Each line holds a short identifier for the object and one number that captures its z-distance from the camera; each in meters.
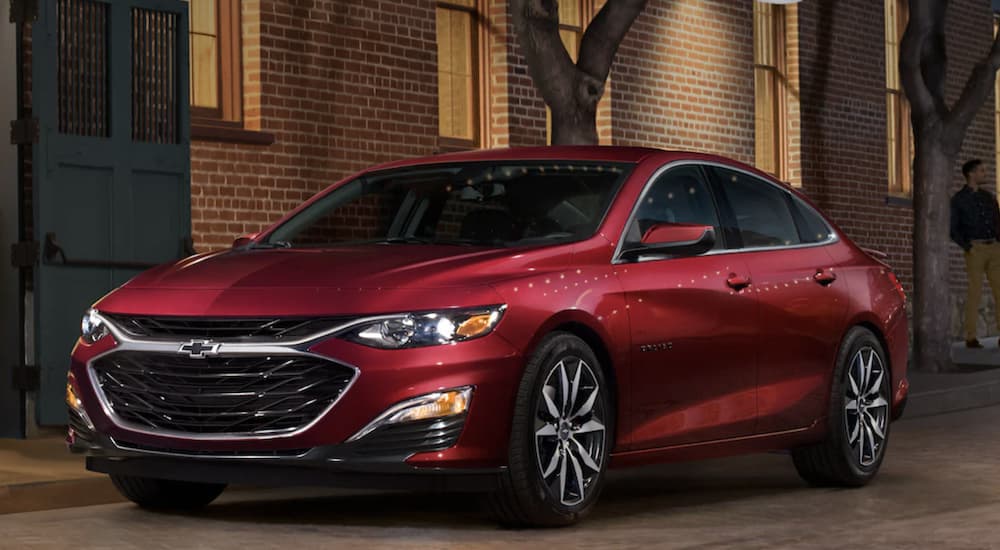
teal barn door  11.80
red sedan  7.39
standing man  21.18
